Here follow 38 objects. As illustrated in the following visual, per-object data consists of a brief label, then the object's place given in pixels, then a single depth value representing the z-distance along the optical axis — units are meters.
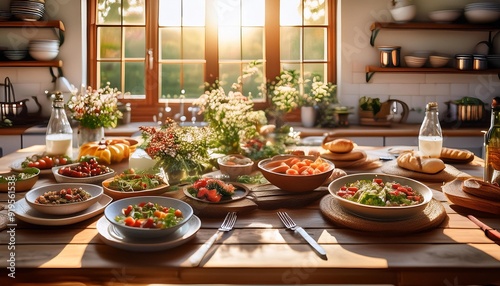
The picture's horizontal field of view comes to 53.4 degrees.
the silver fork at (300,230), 1.21
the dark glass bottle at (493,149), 1.69
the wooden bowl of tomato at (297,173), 1.64
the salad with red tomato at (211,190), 1.54
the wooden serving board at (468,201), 1.49
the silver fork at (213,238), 1.15
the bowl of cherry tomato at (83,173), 1.82
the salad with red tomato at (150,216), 1.25
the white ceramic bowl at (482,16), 4.04
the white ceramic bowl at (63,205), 1.40
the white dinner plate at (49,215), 1.37
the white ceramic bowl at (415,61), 4.12
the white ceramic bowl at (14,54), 3.90
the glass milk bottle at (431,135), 2.21
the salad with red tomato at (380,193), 1.42
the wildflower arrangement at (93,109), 2.41
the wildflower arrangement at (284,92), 3.85
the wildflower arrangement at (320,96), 4.09
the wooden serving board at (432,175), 1.96
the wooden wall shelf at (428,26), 4.06
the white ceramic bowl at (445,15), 4.09
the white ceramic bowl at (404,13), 4.05
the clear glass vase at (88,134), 2.50
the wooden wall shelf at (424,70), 4.08
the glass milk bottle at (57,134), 2.24
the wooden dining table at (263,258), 1.13
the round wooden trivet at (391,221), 1.34
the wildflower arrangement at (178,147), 1.86
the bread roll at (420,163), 1.96
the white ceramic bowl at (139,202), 1.22
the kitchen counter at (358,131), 3.71
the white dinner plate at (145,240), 1.20
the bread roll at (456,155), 2.26
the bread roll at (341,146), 2.21
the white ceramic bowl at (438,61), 4.12
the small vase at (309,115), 4.09
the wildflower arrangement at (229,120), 2.30
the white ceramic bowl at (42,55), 3.92
